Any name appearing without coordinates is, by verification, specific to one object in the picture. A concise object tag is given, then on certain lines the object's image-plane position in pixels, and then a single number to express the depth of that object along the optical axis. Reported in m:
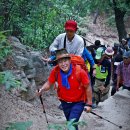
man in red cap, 5.97
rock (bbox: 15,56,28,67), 7.98
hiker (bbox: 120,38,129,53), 12.30
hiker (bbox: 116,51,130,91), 8.33
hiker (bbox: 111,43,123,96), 10.07
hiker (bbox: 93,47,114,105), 8.38
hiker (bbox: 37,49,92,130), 4.77
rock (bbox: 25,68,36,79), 8.28
